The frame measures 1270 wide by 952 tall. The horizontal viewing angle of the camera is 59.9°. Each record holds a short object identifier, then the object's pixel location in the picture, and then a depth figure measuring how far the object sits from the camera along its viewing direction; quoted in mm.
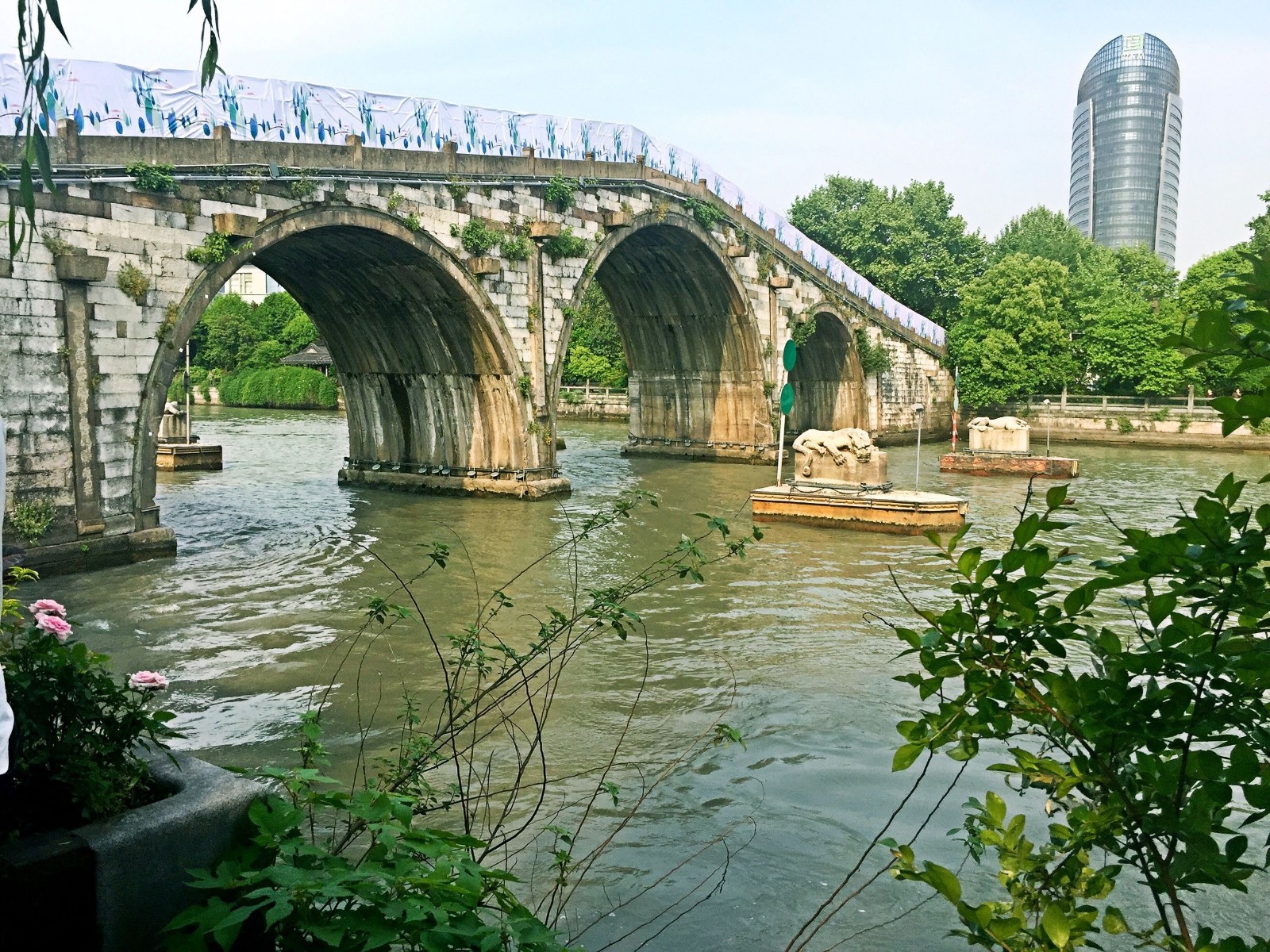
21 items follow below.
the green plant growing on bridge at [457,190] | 19875
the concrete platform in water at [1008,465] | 26234
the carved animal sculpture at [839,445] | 19109
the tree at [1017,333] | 40438
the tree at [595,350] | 52281
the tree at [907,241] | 49531
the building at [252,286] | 93500
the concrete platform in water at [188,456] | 26031
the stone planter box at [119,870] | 2820
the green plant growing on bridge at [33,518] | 12648
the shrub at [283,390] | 57375
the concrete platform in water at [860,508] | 17500
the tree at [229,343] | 69500
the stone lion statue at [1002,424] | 28609
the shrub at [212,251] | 15086
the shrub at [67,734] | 3096
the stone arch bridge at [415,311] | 13422
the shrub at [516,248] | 21219
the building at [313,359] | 61444
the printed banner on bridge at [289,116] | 14070
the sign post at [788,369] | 19094
